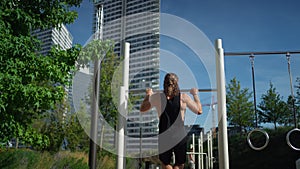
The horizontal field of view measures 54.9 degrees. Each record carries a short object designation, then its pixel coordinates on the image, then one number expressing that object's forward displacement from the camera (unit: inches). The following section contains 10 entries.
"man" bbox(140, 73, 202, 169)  108.1
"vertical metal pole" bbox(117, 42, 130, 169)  156.0
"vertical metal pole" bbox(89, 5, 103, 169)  203.5
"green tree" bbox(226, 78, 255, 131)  517.7
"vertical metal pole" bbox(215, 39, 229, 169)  148.3
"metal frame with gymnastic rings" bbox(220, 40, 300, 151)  193.2
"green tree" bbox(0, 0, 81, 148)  171.5
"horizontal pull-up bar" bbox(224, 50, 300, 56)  192.9
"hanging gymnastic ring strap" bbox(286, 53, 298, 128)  193.0
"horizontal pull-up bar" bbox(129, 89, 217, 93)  175.2
